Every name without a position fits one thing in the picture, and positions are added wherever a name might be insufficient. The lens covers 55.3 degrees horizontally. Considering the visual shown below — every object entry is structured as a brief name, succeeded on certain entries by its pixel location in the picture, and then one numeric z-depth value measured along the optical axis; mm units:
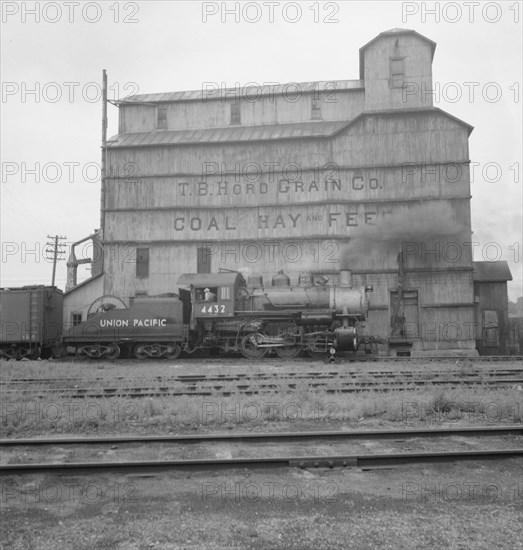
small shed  23953
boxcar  19656
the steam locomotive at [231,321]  17859
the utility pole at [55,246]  50688
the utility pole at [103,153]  27820
